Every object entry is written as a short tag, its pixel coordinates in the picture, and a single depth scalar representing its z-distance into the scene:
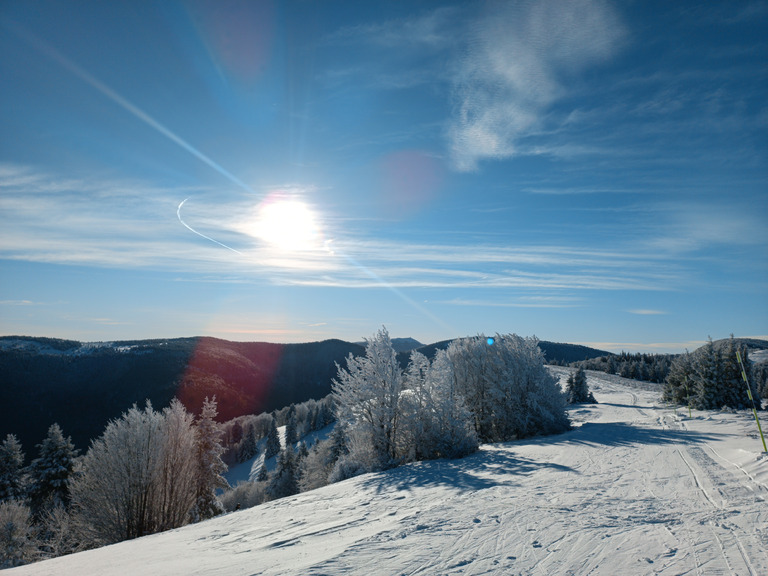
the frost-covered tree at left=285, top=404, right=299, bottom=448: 94.29
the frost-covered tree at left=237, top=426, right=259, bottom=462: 97.56
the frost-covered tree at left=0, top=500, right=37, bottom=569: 18.47
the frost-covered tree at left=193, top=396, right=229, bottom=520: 25.67
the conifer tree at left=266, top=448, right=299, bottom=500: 45.12
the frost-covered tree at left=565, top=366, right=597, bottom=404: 52.00
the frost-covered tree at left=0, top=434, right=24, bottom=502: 30.97
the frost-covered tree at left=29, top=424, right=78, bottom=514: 30.16
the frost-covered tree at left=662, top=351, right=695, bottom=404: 38.47
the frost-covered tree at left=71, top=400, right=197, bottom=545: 17.52
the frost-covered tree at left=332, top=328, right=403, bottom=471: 17.45
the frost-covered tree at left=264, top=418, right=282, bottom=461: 86.84
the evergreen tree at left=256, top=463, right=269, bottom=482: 63.56
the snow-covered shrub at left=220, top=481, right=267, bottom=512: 48.14
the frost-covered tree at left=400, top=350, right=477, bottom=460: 17.38
